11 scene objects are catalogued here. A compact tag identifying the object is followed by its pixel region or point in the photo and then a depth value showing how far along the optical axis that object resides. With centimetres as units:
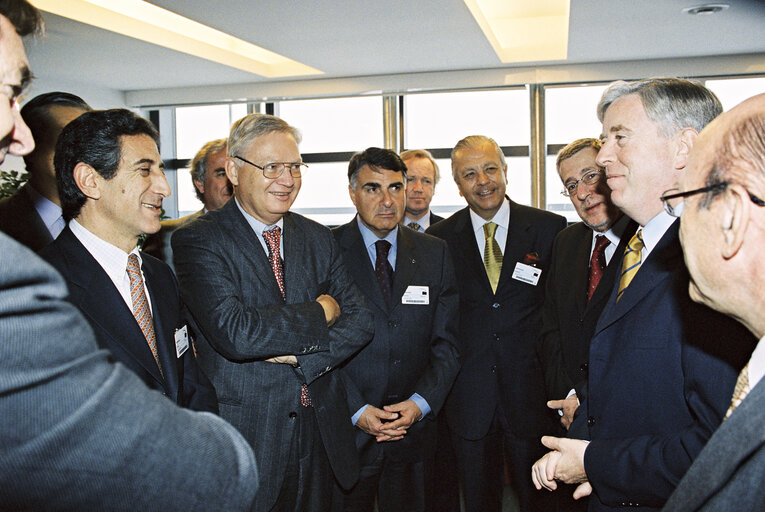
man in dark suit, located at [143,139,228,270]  394
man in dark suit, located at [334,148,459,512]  282
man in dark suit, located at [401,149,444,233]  504
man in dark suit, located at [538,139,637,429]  258
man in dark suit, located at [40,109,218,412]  178
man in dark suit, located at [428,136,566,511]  317
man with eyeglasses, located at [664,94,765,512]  78
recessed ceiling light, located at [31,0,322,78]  593
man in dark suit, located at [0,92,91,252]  276
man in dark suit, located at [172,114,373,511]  219
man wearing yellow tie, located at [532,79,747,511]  140
